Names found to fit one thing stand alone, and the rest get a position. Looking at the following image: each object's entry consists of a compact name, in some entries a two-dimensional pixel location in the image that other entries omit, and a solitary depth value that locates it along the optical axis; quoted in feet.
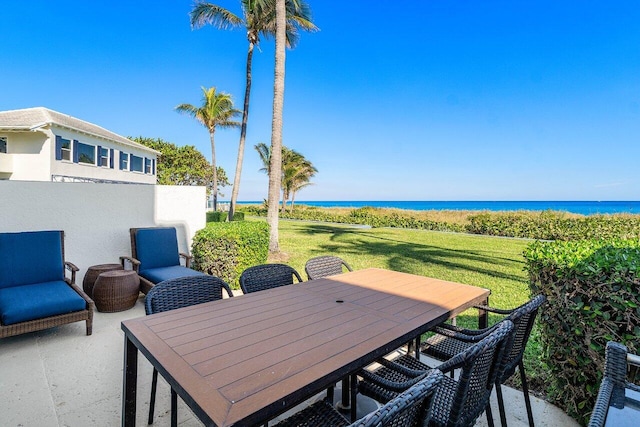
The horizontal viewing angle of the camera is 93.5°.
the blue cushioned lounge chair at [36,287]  9.92
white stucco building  46.65
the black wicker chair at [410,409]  2.52
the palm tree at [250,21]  35.29
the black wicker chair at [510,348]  5.41
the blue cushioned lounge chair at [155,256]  14.48
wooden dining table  3.56
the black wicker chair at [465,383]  4.00
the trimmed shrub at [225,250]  17.37
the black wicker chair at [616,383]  3.87
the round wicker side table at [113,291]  13.24
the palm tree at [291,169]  97.35
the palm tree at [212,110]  66.13
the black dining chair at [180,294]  6.84
